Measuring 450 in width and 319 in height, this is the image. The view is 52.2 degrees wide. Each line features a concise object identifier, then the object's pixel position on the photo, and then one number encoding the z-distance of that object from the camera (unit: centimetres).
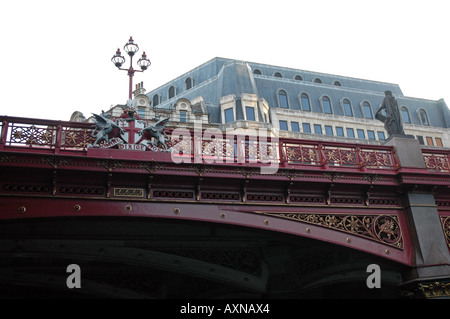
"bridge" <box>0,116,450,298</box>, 1138
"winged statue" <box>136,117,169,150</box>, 1253
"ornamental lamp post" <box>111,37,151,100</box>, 1881
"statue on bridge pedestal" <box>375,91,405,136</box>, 1541
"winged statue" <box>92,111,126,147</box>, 1199
